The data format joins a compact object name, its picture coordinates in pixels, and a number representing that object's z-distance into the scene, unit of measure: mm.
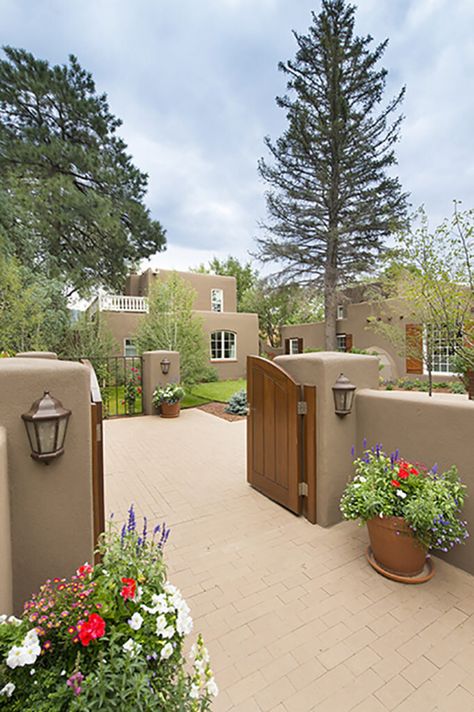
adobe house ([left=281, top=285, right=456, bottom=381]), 11398
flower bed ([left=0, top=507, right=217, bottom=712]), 997
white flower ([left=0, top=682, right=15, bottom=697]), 988
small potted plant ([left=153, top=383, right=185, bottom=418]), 8234
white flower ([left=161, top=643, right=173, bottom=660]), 1146
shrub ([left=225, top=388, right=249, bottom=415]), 8500
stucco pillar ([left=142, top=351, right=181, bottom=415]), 8586
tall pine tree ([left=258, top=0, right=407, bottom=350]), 14820
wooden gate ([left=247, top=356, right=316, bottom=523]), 3309
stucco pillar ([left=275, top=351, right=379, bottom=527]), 3160
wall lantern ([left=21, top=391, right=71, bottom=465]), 1630
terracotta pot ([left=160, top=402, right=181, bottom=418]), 8227
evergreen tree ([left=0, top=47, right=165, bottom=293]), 10508
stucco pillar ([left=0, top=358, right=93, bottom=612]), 1683
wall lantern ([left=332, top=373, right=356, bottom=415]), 3104
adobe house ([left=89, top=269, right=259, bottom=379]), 13125
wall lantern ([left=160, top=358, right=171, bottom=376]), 8617
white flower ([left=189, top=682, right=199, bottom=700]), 1145
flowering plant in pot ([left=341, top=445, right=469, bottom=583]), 2254
